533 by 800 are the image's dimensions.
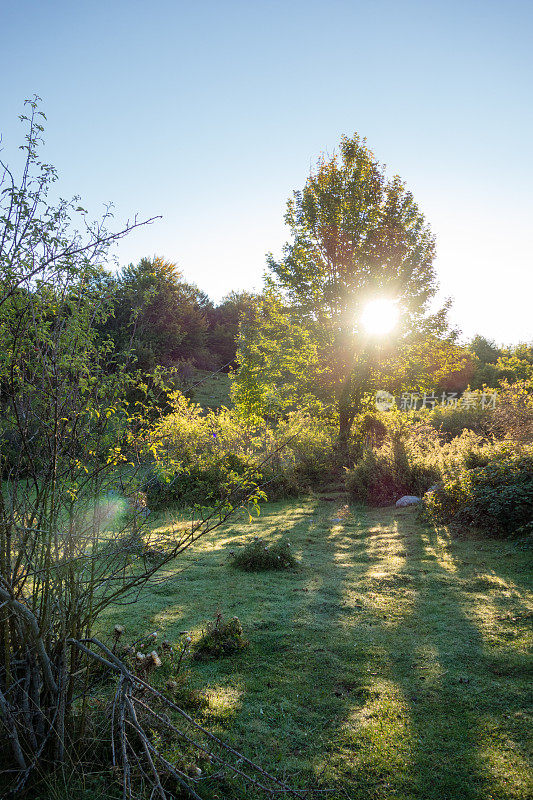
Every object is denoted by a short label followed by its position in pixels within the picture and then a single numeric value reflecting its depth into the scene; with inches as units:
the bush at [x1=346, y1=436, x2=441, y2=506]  372.5
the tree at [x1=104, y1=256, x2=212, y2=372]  839.7
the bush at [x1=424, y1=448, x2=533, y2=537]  251.0
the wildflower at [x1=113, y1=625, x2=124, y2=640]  120.8
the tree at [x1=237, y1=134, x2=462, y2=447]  519.8
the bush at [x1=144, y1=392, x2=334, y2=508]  430.0
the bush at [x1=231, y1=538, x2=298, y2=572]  241.9
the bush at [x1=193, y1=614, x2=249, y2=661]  153.3
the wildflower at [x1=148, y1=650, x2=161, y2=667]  121.5
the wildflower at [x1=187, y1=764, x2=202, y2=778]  97.9
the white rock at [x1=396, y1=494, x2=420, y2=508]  357.7
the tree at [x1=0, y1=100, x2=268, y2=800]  90.9
